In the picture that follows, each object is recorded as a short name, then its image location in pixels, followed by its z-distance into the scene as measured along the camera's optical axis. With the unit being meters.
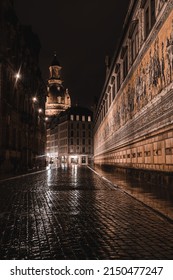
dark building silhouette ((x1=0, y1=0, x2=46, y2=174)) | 36.56
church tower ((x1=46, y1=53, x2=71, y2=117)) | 176.50
